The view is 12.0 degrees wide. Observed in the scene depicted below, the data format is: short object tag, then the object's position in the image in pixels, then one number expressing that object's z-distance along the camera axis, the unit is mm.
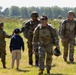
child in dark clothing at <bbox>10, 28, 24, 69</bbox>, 13859
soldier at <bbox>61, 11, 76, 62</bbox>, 15922
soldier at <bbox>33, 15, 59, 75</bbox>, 12172
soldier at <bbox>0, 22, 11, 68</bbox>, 14344
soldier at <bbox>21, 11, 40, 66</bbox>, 14678
